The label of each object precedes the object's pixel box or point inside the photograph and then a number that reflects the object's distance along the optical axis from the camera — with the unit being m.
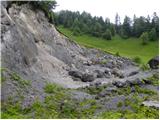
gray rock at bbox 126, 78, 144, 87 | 19.63
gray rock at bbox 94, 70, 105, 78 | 26.07
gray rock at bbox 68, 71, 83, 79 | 24.30
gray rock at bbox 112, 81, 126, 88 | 19.72
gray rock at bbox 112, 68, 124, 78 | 27.54
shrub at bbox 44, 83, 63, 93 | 18.08
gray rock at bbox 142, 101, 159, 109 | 15.23
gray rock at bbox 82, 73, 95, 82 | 23.93
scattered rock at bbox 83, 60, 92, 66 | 32.39
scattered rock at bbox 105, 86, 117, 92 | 18.69
